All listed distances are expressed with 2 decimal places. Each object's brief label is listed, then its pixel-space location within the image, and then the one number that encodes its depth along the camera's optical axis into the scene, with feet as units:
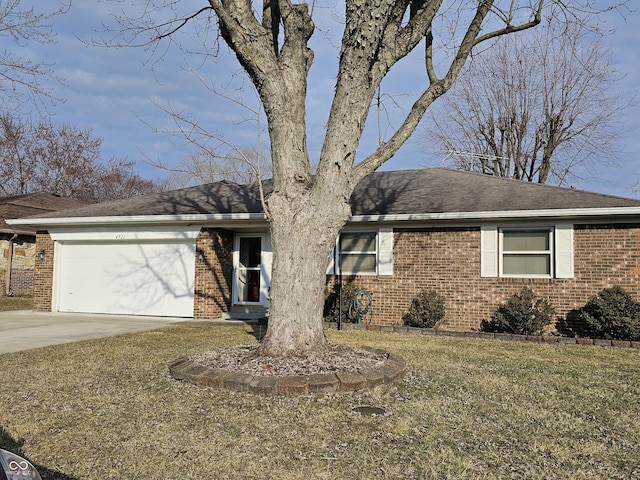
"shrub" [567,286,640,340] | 29.99
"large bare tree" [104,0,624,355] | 19.70
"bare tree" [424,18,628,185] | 76.18
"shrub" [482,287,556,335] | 33.04
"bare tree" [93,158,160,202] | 117.15
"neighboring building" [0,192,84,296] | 63.41
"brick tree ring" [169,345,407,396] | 16.69
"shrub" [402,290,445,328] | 36.27
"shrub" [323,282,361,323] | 38.42
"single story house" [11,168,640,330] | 34.04
